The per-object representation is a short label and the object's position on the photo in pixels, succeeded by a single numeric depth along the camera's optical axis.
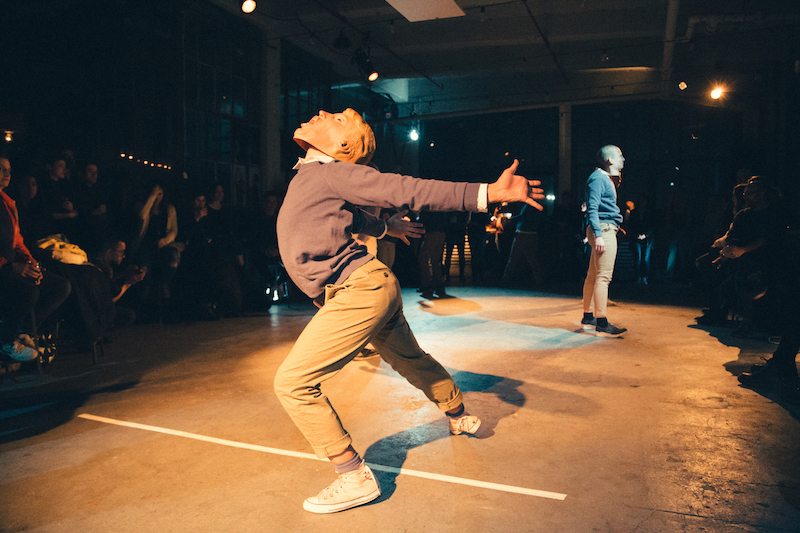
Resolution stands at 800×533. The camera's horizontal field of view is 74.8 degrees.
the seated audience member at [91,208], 5.54
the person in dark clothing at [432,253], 7.61
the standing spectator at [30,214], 4.63
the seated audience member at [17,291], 3.74
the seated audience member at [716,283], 5.38
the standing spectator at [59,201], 5.32
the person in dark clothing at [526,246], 9.62
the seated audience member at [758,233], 4.24
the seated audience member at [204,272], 6.29
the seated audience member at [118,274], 5.07
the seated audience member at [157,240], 6.02
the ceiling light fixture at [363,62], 10.44
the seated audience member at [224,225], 6.67
